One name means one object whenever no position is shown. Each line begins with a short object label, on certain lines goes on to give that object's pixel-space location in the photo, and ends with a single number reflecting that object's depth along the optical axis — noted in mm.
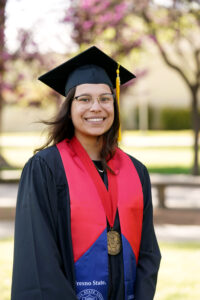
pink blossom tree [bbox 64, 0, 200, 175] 16811
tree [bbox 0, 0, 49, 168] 16376
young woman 3567
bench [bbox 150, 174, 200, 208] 13339
